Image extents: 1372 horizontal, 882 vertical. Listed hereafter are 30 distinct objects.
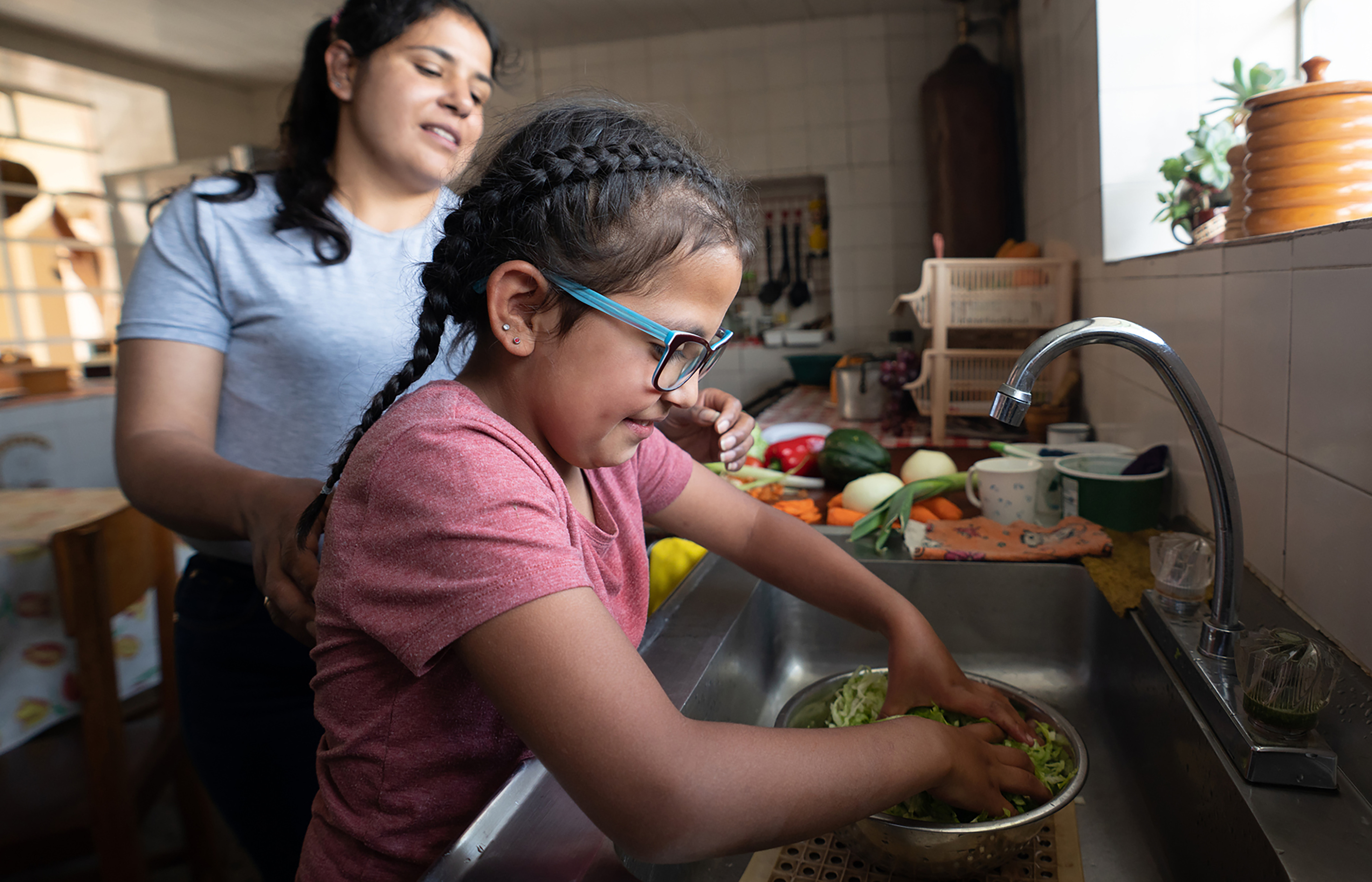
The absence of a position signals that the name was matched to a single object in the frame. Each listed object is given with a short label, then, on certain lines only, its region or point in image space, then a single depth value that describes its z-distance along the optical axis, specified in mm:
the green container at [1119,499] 1263
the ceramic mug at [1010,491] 1398
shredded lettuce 733
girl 526
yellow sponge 1295
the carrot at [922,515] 1445
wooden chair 1720
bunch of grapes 2816
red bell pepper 1955
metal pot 2809
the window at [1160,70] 1665
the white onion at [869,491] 1538
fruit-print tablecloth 1729
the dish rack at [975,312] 2381
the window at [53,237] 4805
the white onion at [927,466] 1691
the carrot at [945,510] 1485
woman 1086
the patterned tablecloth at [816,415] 2350
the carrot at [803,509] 1553
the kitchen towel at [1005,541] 1212
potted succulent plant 1570
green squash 1748
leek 1351
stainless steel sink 618
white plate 2158
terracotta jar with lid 1071
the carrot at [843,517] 1500
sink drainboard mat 768
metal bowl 668
